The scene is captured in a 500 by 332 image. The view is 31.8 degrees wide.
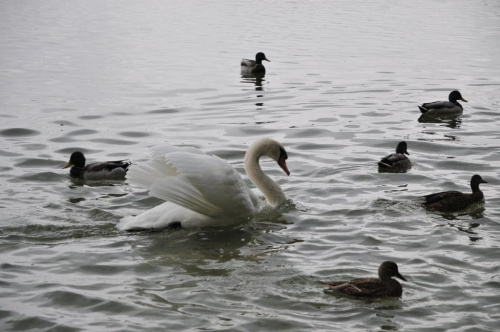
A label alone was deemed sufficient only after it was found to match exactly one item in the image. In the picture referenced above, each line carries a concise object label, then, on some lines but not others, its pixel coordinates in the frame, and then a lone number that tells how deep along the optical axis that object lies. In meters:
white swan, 9.83
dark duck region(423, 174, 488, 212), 10.54
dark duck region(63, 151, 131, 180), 12.36
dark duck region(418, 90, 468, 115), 16.25
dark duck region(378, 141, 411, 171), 12.24
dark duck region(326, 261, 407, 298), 7.84
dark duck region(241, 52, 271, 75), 22.53
